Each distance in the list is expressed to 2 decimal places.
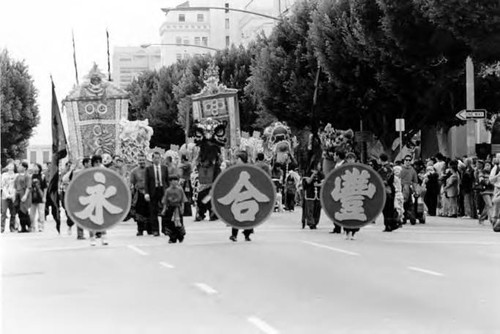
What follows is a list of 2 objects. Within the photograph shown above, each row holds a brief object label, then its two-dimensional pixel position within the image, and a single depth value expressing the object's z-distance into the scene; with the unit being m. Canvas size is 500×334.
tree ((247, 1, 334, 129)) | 48.41
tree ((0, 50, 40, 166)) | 65.31
